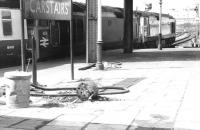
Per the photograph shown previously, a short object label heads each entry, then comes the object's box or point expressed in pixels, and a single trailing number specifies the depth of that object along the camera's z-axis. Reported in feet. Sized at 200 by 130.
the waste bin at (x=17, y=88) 29.84
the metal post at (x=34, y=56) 38.18
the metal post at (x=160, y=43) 104.37
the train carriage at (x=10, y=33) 57.21
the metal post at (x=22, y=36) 35.89
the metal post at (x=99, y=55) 57.00
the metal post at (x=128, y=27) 92.73
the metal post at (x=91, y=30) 67.05
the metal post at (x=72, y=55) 44.13
